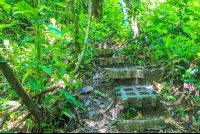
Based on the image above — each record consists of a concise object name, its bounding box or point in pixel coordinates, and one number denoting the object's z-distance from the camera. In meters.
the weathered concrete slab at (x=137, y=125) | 1.53
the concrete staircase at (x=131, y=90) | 1.55
